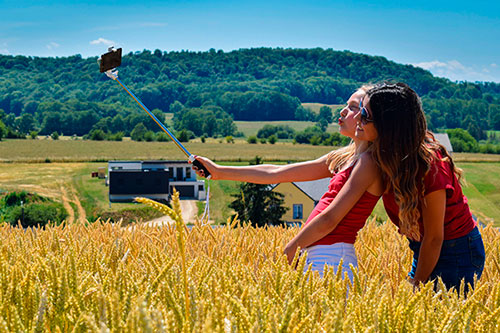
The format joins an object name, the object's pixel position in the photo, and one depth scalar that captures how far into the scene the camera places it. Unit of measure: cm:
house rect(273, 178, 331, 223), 3838
